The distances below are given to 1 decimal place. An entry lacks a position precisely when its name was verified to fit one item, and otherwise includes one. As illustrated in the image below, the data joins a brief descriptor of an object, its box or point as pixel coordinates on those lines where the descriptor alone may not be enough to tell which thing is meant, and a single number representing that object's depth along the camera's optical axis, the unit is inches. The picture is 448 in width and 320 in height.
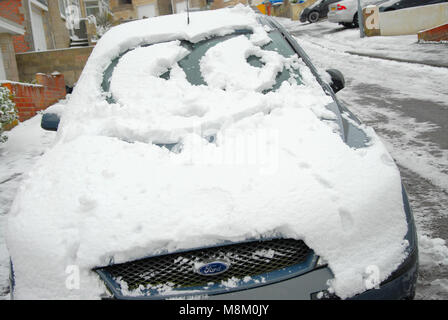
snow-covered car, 61.6
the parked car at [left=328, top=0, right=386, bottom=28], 700.7
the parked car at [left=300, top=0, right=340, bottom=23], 919.2
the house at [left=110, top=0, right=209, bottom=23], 1505.9
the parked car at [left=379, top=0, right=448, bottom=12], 593.9
